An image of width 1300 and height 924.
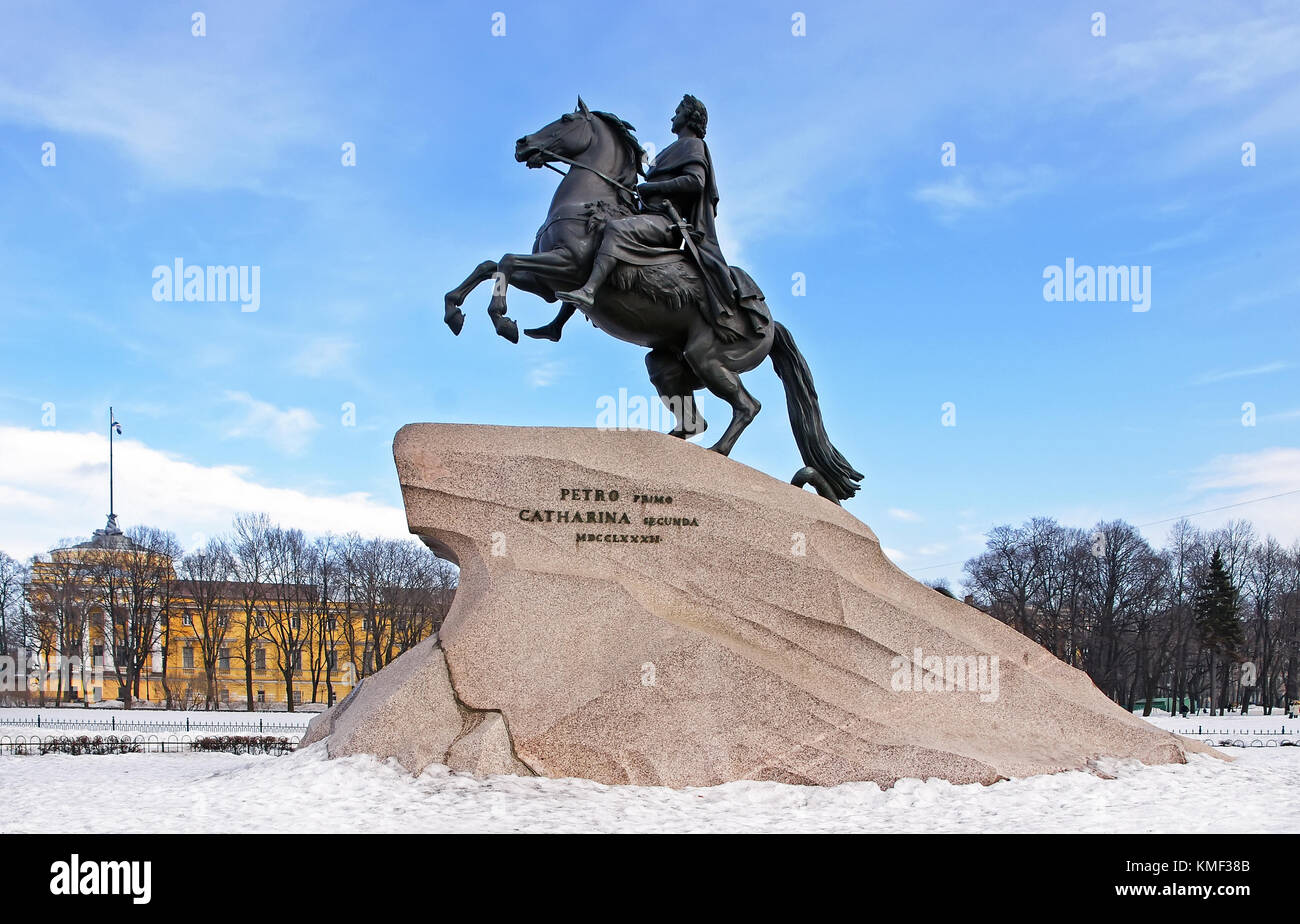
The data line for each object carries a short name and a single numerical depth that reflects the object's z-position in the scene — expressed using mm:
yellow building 38594
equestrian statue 9508
